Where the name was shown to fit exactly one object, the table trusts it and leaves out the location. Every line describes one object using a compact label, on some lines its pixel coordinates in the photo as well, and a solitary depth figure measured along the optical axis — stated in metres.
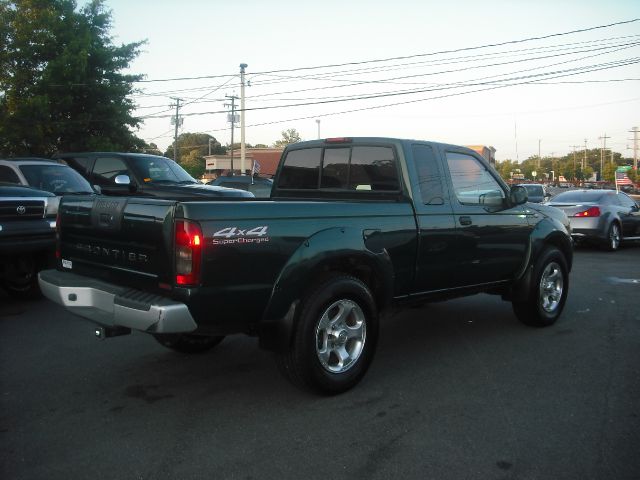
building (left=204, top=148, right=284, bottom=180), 71.86
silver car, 13.35
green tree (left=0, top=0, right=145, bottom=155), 21.71
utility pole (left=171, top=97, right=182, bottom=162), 53.46
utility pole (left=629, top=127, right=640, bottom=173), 87.84
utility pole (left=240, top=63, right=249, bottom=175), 32.91
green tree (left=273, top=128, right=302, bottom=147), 98.78
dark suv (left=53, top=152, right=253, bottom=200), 10.10
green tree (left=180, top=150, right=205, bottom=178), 57.41
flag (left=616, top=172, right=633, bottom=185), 25.55
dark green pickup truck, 3.40
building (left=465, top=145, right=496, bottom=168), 83.19
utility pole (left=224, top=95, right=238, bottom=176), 47.12
